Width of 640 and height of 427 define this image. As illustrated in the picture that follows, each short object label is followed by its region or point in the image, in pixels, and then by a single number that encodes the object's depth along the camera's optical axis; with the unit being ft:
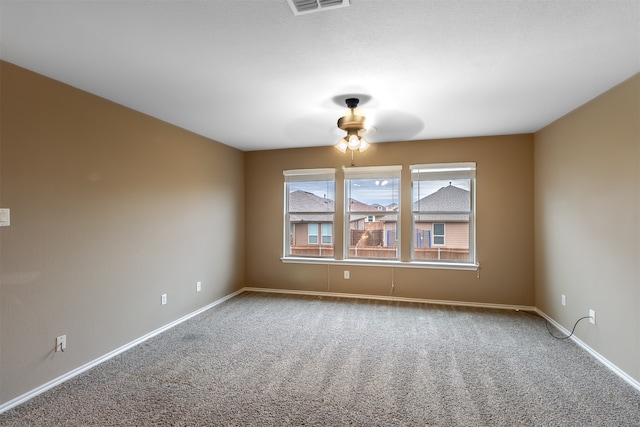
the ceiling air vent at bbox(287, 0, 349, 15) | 5.07
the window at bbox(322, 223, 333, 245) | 16.35
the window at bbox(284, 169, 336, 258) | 16.30
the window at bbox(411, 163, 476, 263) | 14.46
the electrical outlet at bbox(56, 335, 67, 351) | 7.98
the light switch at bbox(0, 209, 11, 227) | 6.82
